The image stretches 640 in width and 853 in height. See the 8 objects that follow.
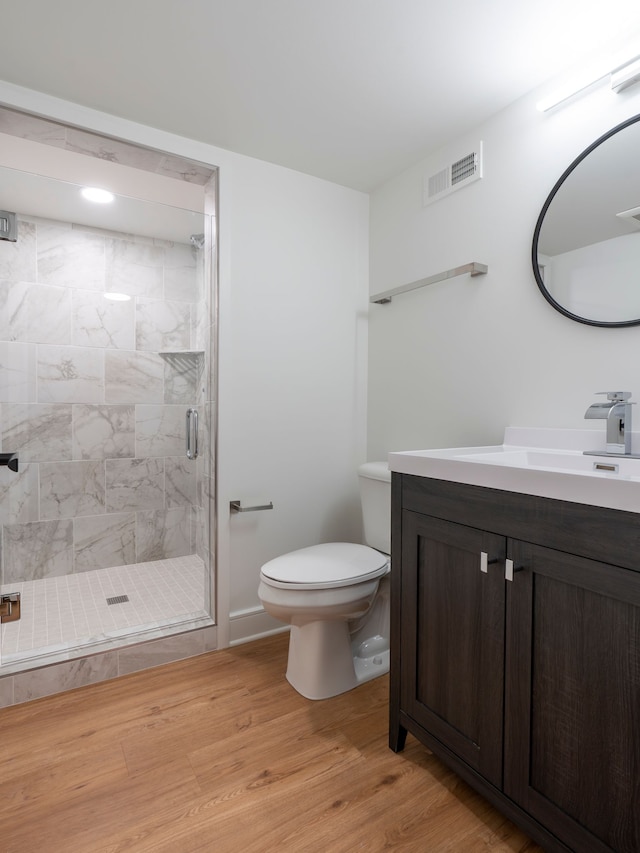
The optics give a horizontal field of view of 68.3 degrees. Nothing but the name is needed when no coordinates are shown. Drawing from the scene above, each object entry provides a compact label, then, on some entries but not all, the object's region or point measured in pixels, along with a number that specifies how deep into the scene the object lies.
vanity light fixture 1.36
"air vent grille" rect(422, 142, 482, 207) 1.88
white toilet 1.67
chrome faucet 1.32
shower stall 2.06
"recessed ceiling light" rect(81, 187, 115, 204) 2.15
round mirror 1.41
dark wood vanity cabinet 0.90
